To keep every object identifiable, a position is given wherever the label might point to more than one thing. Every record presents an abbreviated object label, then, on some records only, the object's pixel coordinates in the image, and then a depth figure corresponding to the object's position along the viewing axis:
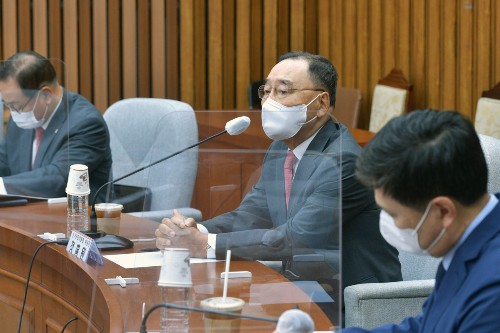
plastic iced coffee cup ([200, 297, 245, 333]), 4.19
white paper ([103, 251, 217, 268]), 5.37
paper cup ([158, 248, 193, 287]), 4.40
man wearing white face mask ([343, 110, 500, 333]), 3.66
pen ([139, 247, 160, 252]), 5.62
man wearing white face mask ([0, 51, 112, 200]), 8.21
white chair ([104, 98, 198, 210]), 5.47
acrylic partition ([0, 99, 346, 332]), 4.56
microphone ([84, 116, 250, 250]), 5.31
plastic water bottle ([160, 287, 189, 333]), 4.36
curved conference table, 4.47
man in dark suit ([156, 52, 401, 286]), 4.79
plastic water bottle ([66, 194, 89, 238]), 7.22
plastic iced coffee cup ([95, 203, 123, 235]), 6.89
